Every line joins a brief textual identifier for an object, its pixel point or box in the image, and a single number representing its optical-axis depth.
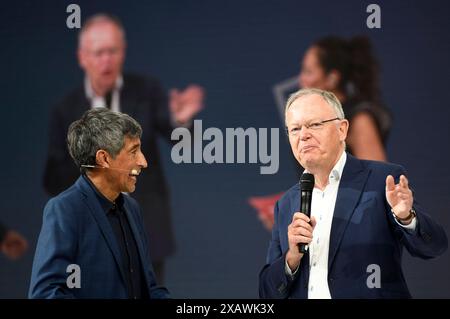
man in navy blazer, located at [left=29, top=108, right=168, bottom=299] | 5.36
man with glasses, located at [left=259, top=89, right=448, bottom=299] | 5.58
